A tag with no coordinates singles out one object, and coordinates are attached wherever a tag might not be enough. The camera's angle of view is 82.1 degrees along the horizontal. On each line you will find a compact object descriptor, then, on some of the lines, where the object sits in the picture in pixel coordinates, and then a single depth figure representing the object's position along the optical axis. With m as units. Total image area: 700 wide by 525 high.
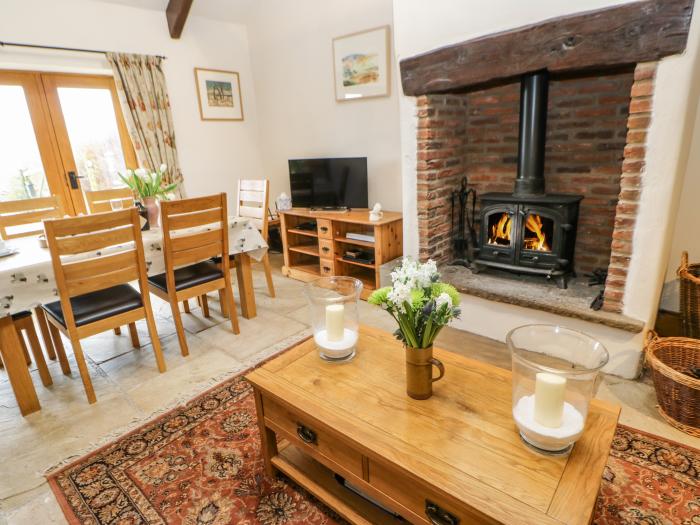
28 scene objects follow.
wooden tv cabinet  3.24
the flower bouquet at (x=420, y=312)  1.14
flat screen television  3.67
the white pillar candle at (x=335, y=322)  1.47
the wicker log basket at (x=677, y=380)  1.66
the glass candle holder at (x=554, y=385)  1.01
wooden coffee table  0.93
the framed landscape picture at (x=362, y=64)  3.48
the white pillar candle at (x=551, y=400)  1.01
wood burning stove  2.28
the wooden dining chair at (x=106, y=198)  3.03
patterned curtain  3.76
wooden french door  3.51
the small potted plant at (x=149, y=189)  2.47
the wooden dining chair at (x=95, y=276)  1.88
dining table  1.87
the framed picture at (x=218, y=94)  4.36
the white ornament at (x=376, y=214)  3.26
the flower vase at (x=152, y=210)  2.51
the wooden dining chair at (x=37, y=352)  2.19
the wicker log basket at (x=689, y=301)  2.01
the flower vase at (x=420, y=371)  1.19
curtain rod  3.20
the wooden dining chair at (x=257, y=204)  3.22
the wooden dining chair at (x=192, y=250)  2.28
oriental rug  1.40
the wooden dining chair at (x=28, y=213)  2.68
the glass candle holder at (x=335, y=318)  1.47
